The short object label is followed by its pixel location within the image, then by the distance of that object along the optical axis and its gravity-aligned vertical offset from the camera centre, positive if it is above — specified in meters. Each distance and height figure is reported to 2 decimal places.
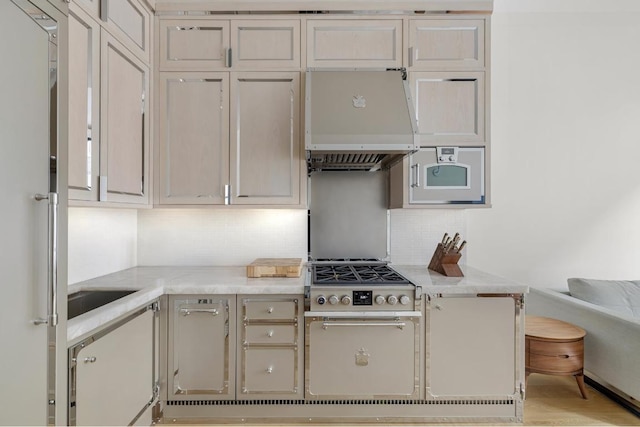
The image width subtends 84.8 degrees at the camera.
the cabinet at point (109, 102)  1.69 +0.61
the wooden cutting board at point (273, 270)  2.36 -0.40
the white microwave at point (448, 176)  2.48 +0.26
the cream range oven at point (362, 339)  2.11 -0.77
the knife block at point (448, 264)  2.39 -0.36
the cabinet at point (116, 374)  1.39 -0.76
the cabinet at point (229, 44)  2.47 +1.19
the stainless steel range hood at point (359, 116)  2.17 +0.62
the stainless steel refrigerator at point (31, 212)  0.95 -0.01
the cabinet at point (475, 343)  2.13 -0.79
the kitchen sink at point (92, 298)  1.93 -0.50
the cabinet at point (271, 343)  2.14 -0.81
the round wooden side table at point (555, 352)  2.32 -0.93
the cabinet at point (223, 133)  2.47 +0.55
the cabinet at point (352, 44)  2.48 +1.20
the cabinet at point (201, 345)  2.13 -0.82
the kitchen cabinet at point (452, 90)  2.47 +0.87
